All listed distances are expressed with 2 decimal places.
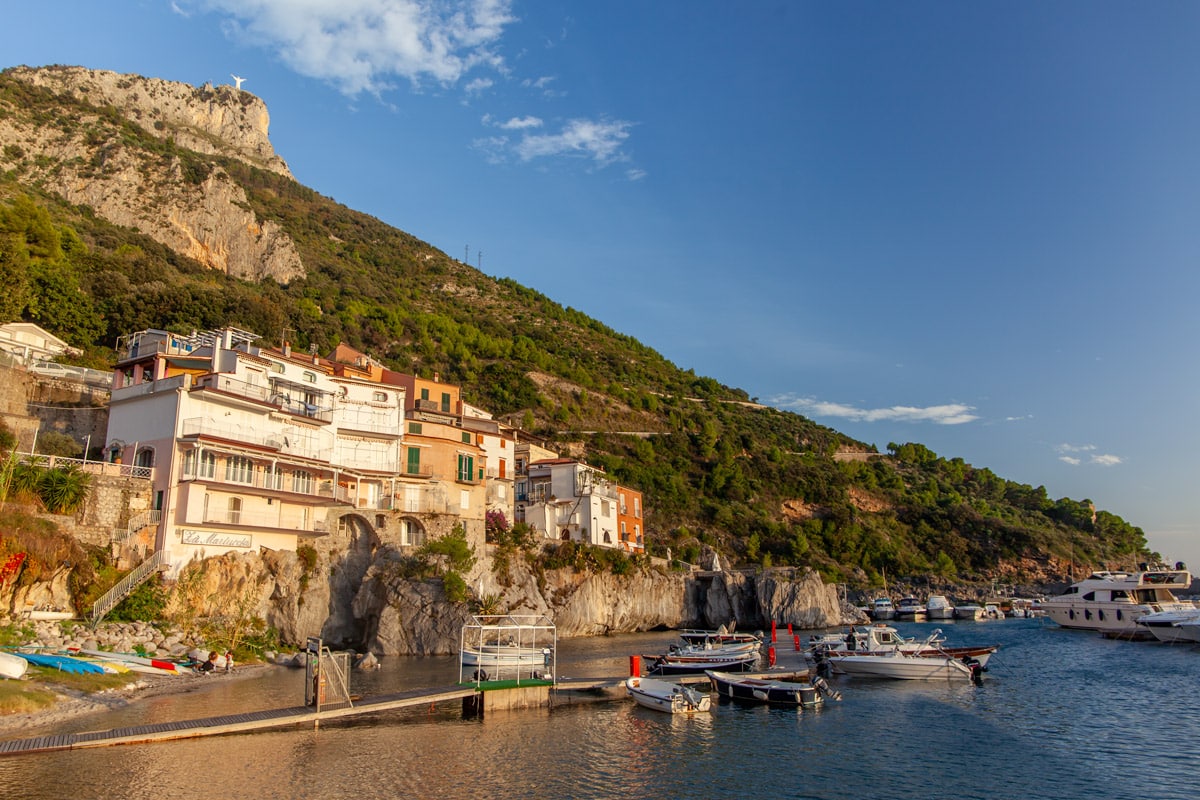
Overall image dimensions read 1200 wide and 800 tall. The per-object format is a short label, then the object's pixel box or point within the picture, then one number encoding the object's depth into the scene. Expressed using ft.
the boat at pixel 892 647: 122.42
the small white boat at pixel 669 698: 88.53
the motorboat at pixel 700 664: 114.11
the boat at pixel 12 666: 76.38
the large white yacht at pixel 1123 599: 182.70
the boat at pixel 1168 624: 162.91
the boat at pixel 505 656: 94.32
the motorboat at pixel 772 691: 93.86
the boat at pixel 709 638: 126.21
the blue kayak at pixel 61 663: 83.87
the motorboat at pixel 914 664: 117.08
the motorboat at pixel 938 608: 268.21
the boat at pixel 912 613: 261.44
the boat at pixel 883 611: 261.24
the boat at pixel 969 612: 263.90
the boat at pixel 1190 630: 159.43
